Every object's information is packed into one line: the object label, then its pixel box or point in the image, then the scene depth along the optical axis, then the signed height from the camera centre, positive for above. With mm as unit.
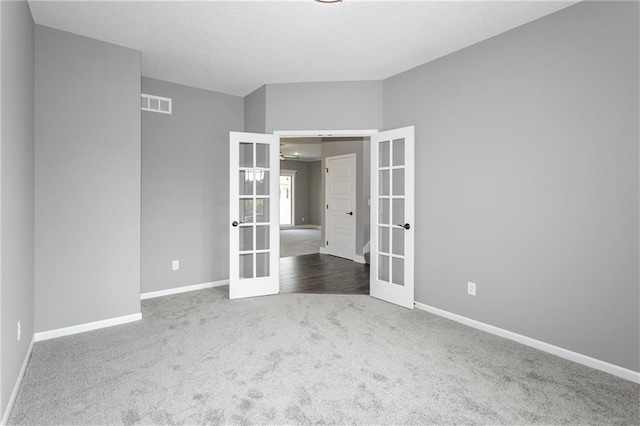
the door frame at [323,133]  4293 +1029
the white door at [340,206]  6984 +146
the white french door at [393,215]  3869 -38
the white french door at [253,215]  4164 -32
